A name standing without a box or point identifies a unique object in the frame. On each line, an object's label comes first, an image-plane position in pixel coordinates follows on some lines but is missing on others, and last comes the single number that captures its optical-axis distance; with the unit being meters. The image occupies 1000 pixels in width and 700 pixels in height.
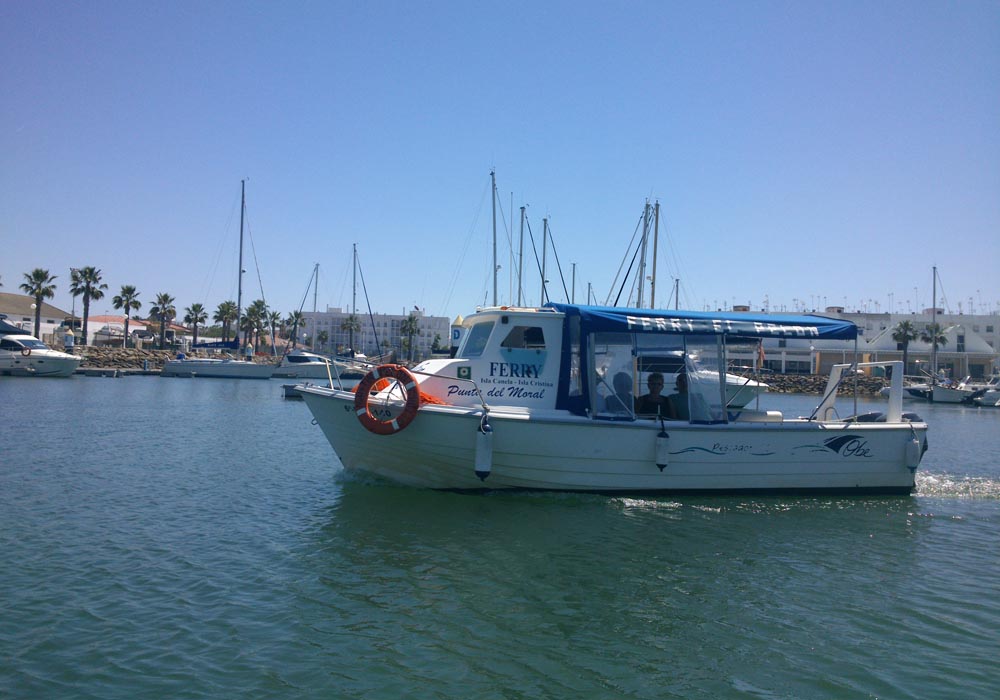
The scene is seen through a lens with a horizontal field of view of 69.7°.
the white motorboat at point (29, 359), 50.72
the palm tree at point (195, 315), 84.00
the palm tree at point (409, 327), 89.22
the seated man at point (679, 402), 12.30
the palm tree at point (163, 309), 77.62
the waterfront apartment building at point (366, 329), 129.00
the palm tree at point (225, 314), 80.69
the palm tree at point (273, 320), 82.74
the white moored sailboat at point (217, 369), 59.91
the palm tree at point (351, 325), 91.96
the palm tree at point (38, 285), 65.06
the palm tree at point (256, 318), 80.45
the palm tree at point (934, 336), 74.38
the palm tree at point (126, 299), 73.56
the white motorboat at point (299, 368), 59.94
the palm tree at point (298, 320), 90.36
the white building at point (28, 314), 78.44
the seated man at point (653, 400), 12.27
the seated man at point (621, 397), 11.95
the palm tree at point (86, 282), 67.94
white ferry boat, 11.33
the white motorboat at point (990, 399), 56.28
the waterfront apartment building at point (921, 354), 76.75
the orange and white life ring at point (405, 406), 11.12
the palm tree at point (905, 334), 74.00
